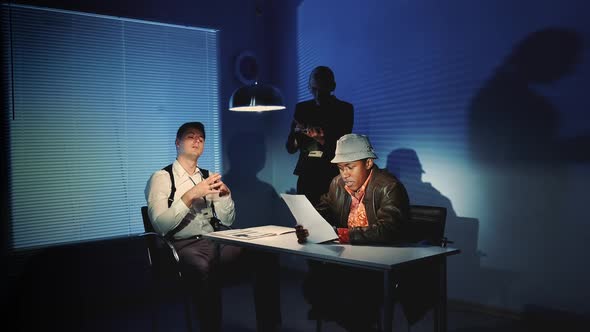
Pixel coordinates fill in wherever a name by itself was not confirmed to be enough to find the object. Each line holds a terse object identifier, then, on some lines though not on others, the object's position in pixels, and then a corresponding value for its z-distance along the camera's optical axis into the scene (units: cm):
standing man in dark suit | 404
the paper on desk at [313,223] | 277
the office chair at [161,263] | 333
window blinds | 424
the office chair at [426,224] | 291
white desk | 221
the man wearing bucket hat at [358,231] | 259
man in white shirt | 315
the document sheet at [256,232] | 304
